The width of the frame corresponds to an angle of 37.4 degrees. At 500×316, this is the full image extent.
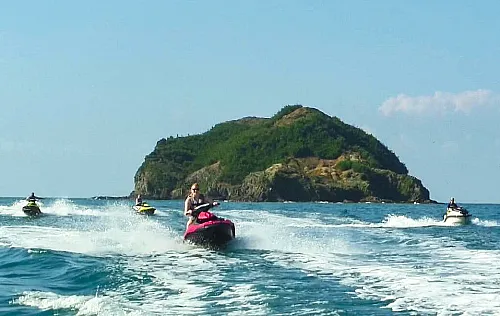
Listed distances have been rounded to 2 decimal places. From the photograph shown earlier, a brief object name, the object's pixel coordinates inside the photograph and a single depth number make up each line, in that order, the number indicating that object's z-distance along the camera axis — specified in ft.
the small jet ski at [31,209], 155.33
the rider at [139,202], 181.64
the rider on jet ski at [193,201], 71.67
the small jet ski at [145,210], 173.88
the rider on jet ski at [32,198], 160.66
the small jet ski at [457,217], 145.79
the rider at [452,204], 151.60
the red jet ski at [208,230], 68.44
